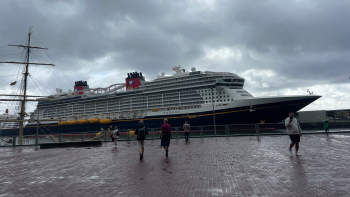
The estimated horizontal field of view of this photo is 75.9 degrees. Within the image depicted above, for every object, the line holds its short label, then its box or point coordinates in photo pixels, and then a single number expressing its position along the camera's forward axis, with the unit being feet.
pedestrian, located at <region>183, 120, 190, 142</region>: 49.84
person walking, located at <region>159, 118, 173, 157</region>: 29.32
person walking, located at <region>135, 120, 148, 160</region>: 27.96
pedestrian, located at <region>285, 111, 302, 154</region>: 26.61
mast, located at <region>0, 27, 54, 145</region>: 90.07
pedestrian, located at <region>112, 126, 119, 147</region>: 44.84
